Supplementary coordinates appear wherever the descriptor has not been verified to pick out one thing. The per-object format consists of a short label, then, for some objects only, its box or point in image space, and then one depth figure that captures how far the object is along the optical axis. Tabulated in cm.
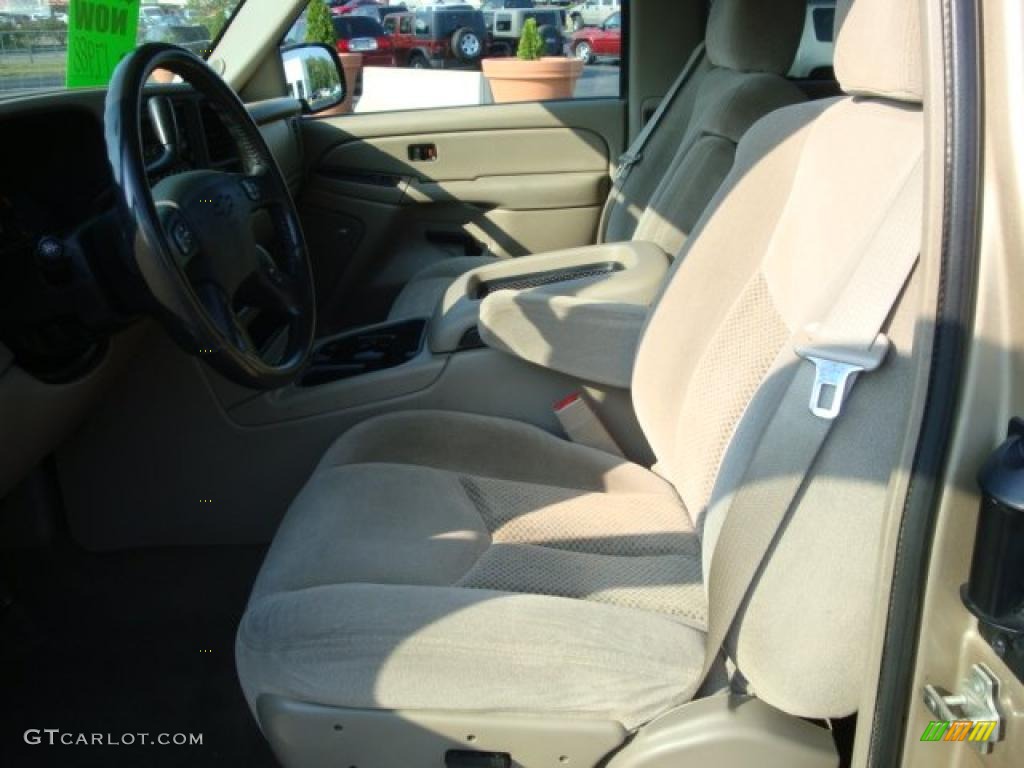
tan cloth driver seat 102
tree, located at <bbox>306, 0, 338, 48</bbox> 324
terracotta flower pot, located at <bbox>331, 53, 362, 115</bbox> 332
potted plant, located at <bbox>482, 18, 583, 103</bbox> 340
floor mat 177
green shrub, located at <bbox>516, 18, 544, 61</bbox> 429
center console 177
